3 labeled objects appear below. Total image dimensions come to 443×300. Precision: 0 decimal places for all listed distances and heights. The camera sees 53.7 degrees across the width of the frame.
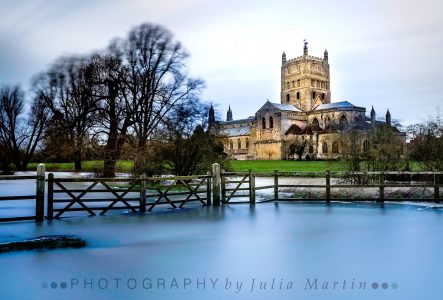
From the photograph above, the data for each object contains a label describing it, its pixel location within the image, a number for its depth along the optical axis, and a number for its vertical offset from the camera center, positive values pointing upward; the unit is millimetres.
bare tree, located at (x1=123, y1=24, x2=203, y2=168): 31439 +6453
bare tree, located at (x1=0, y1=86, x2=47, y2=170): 50619 +4448
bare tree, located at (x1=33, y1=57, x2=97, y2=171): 31728 +5920
